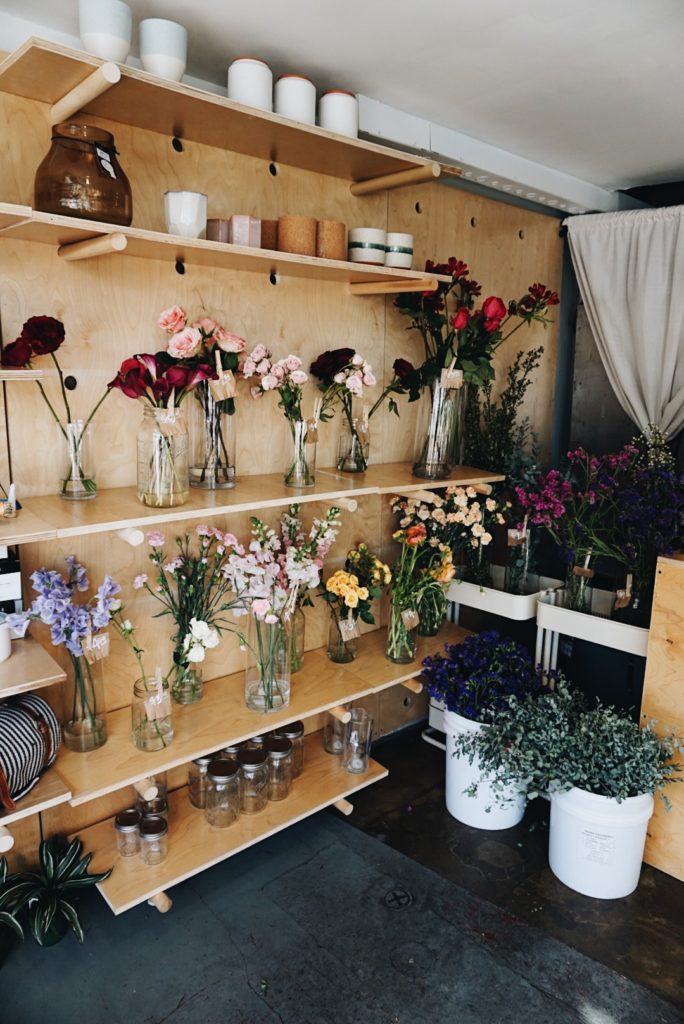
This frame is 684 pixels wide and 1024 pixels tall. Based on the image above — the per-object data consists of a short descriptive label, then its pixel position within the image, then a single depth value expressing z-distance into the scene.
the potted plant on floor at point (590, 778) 2.08
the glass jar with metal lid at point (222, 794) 2.15
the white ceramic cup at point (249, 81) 1.79
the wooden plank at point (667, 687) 2.18
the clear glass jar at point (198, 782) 2.21
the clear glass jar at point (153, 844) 2.00
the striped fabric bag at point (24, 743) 1.61
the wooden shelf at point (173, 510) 1.56
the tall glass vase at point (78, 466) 1.83
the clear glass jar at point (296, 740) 2.39
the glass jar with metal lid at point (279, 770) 2.31
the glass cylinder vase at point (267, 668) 2.16
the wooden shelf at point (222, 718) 1.83
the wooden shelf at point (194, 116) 1.49
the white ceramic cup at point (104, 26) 1.49
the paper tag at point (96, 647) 1.79
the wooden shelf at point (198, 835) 1.93
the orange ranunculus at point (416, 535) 2.46
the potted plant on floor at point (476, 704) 2.38
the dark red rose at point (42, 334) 1.61
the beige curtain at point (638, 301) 2.93
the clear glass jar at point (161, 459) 1.78
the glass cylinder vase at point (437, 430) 2.45
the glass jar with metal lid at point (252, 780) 2.22
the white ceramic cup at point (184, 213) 1.72
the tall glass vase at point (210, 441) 2.00
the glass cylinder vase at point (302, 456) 2.15
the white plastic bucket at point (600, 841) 2.08
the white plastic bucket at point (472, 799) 2.41
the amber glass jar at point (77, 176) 1.56
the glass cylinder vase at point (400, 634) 2.52
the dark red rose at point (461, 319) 2.29
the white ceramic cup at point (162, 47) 1.61
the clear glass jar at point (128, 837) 2.02
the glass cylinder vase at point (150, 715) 1.91
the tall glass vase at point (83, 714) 1.91
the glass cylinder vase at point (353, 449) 2.41
